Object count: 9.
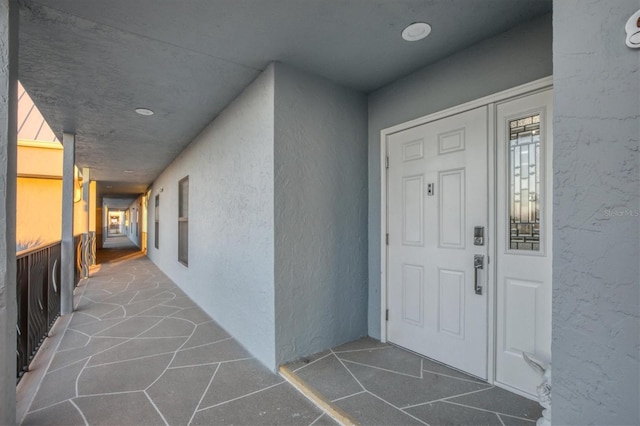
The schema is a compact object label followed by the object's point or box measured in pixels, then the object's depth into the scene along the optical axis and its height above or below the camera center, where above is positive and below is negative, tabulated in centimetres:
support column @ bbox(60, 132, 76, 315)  409 -23
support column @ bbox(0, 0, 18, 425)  155 +5
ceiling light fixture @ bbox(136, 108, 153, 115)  346 +119
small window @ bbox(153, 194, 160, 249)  809 -33
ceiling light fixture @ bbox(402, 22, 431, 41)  203 +126
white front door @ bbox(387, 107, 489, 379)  229 -22
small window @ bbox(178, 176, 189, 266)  544 -12
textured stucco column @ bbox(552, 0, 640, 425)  96 +0
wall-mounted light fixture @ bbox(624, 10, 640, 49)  94 +58
